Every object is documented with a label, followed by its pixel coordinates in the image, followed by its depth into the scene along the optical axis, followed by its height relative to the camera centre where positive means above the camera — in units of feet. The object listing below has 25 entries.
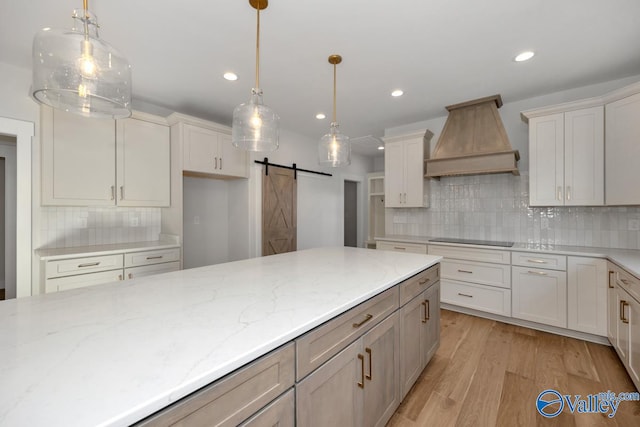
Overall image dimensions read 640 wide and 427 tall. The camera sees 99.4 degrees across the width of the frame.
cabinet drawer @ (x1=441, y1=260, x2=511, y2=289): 9.88 -2.25
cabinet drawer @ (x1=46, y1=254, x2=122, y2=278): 7.81 -1.55
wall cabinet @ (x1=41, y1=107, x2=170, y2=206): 8.45 +1.87
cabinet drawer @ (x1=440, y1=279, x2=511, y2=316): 9.91 -3.19
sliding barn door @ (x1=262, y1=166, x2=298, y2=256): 13.78 +0.15
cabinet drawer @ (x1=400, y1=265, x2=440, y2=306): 5.57 -1.59
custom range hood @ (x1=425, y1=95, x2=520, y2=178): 10.47 +2.91
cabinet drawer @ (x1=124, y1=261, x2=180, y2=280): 9.23 -1.97
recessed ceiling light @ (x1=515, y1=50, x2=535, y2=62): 7.76 +4.61
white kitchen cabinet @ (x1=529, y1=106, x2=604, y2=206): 8.87 +1.93
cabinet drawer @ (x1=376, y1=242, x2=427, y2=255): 11.66 -1.47
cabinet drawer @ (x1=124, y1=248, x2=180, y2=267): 9.19 -1.52
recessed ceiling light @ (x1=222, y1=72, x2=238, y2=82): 9.00 +4.65
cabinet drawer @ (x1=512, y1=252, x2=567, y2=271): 8.85 -1.56
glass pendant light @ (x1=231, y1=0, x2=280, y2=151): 5.98 +2.07
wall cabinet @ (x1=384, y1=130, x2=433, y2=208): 12.60 +2.10
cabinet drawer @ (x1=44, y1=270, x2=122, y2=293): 7.79 -2.01
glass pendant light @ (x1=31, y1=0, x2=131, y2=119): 3.81 +2.14
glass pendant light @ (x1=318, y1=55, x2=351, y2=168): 7.99 +2.01
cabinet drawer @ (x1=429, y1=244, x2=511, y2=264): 9.90 -1.54
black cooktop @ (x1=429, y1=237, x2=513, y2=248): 10.48 -1.14
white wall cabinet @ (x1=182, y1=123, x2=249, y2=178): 10.88 +2.62
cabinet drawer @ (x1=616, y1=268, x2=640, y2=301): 5.91 -1.64
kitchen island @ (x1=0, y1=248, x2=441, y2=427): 1.83 -1.23
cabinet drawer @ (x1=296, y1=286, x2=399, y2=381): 3.17 -1.64
